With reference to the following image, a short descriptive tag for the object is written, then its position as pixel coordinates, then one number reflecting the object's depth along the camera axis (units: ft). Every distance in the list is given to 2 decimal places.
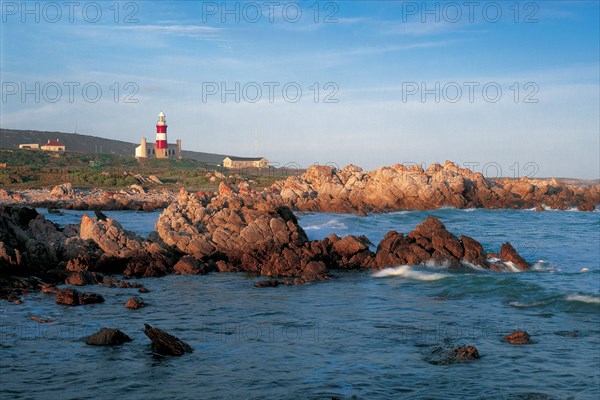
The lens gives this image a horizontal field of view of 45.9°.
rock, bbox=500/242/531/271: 74.59
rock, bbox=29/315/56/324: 47.62
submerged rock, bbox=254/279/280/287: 62.95
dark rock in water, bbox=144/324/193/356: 40.34
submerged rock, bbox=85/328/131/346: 41.93
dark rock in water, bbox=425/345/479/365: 39.58
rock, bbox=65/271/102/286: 62.23
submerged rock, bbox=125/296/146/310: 52.75
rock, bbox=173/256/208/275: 69.11
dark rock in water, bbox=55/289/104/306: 53.36
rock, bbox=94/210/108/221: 82.77
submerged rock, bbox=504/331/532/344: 43.65
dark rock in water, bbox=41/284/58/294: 57.27
